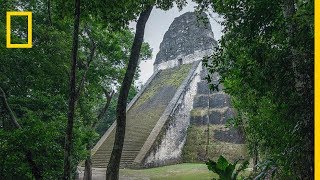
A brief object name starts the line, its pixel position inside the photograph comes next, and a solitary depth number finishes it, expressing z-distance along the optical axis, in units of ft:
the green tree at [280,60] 12.72
